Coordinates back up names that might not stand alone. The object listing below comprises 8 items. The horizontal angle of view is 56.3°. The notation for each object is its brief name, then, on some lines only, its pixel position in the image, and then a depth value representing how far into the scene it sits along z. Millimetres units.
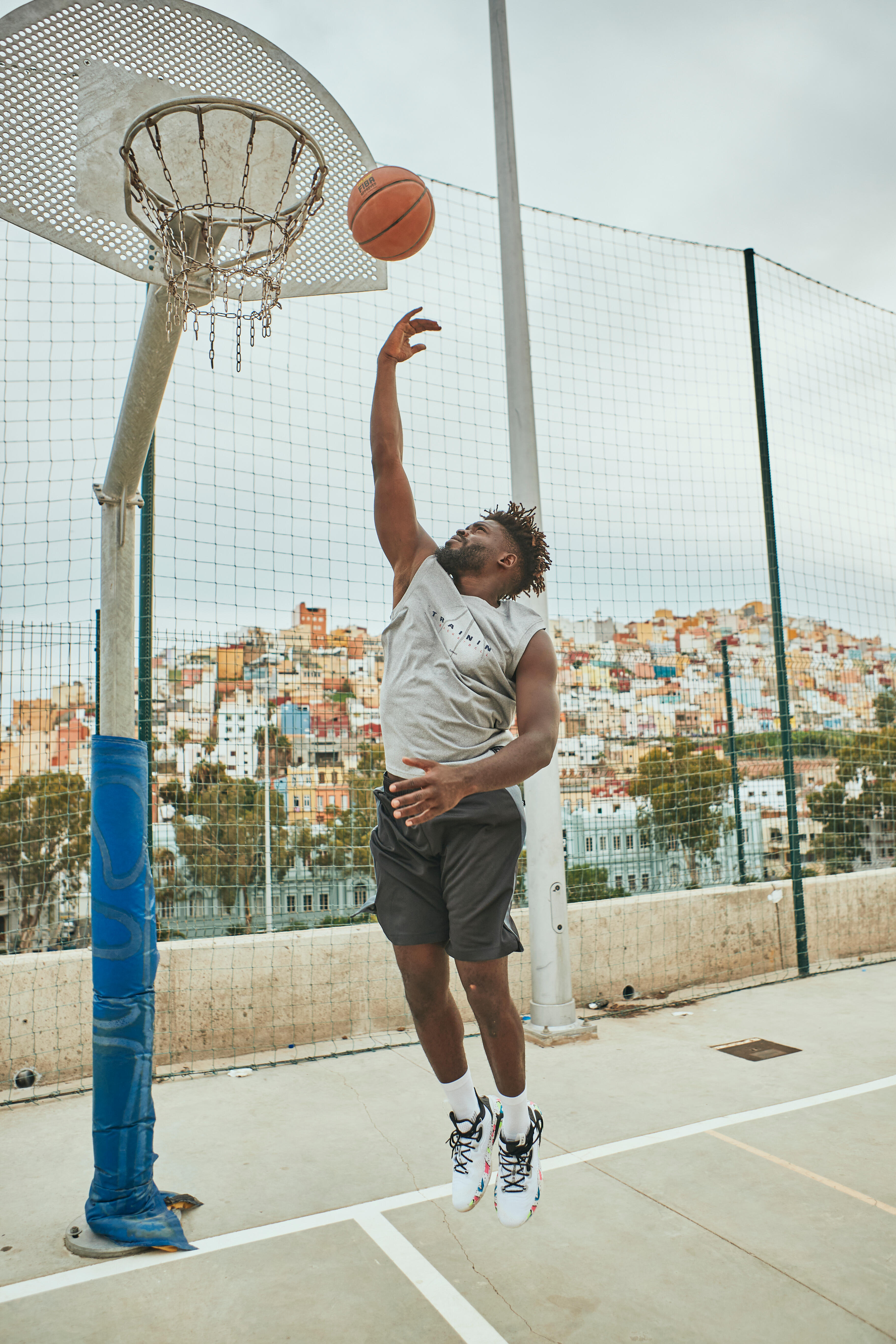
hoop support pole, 2557
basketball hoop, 2457
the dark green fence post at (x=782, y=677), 6098
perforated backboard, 2529
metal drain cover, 4207
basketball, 2580
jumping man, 2148
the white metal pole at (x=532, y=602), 4574
